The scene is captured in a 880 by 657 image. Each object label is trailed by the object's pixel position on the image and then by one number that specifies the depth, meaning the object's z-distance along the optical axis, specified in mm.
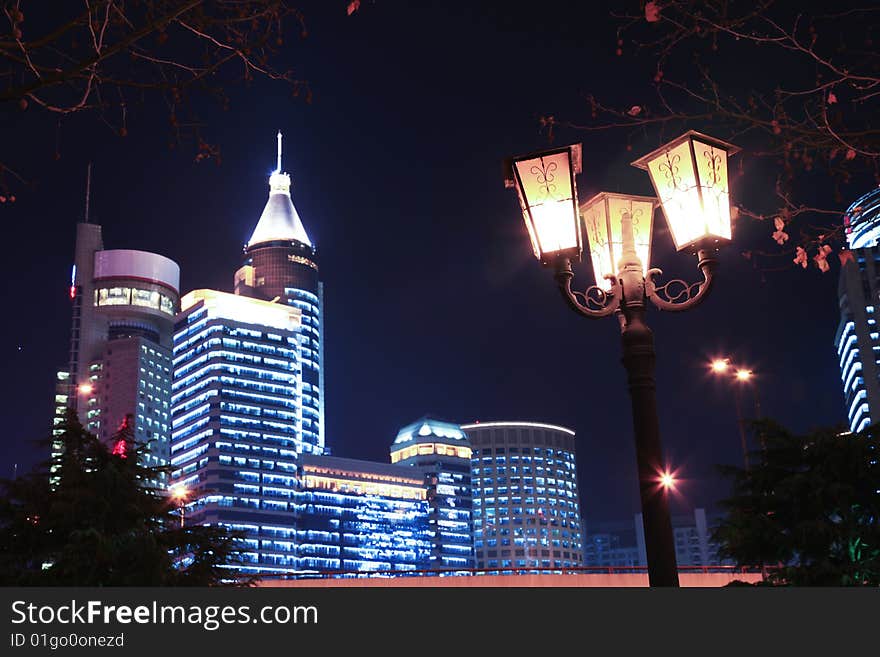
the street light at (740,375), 36406
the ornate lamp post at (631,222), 8805
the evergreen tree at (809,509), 25609
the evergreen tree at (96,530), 21836
